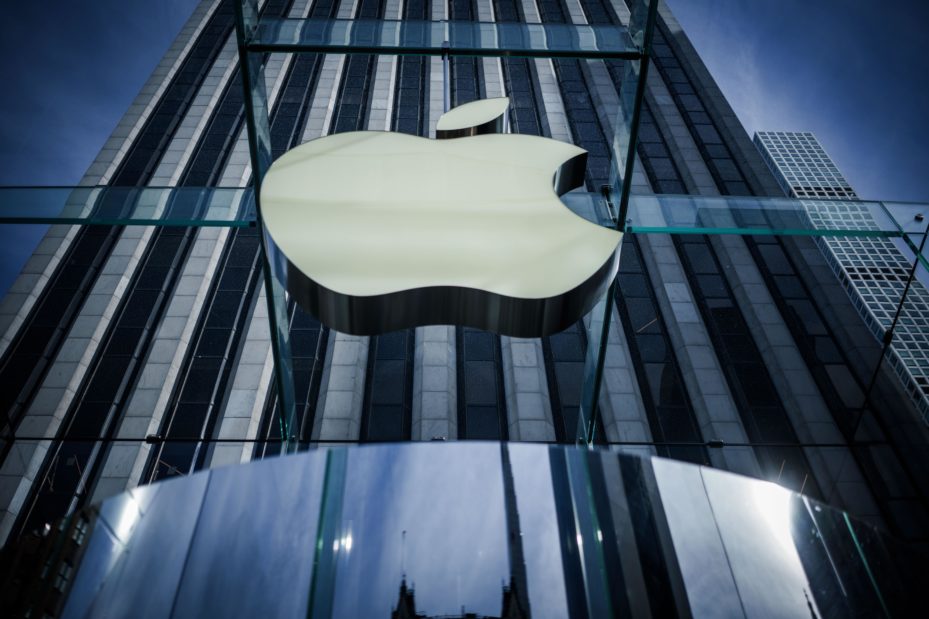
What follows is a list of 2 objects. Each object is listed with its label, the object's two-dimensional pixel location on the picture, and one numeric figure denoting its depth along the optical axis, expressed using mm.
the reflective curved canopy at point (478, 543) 2734
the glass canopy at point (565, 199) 5480
